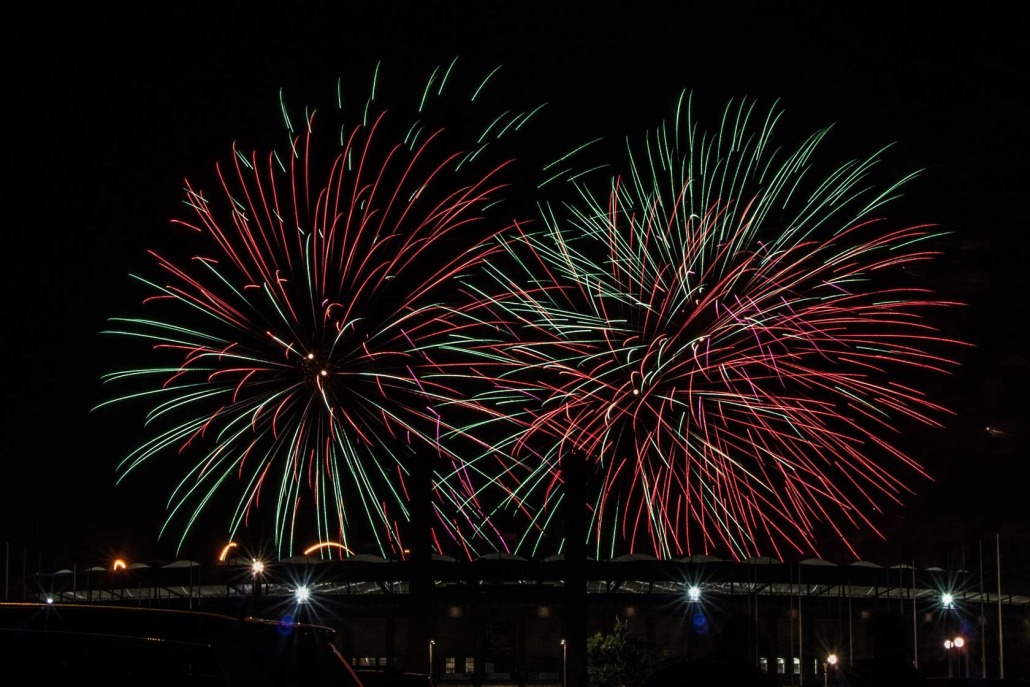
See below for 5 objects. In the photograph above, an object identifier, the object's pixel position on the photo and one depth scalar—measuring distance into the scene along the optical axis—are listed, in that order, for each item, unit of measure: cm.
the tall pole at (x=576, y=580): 3572
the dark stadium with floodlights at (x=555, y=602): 6003
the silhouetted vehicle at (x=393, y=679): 2212
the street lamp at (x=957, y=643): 6406
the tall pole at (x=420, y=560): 3469
